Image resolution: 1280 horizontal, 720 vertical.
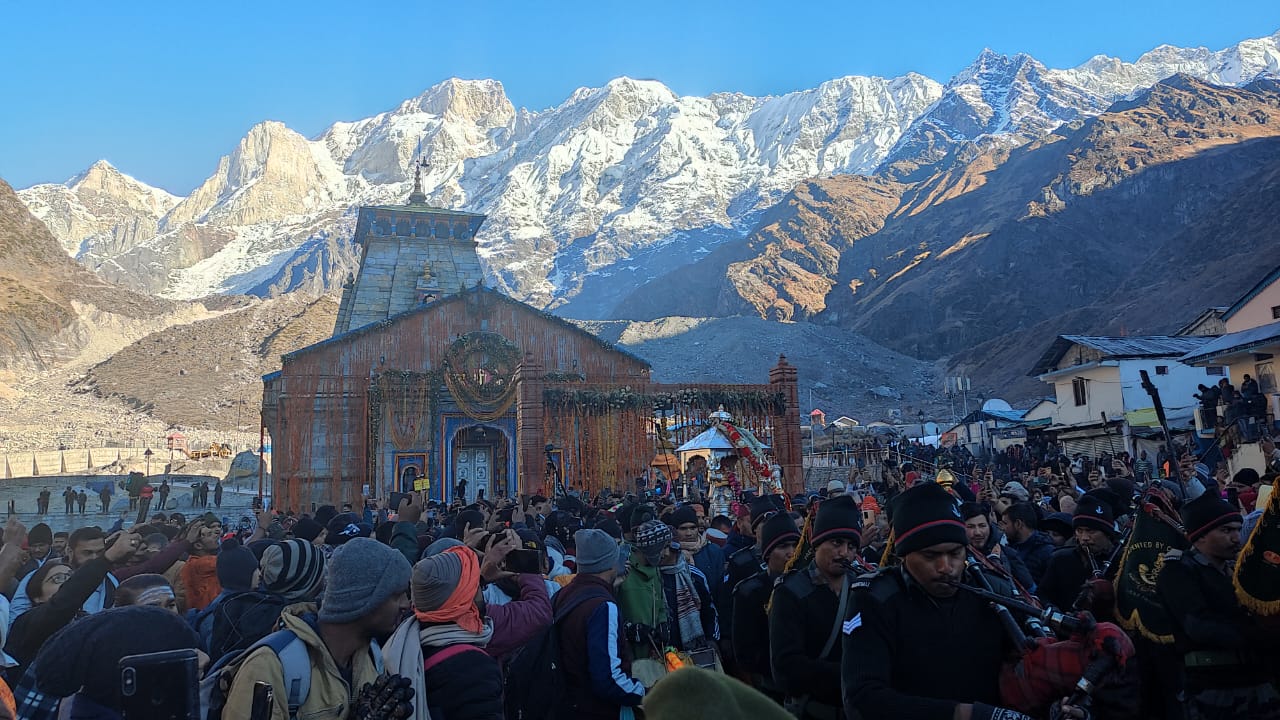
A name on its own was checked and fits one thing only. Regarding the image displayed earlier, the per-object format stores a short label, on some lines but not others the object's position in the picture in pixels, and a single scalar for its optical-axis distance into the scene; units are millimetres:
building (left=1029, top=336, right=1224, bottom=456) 33062
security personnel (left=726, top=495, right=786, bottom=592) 6133
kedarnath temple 23547
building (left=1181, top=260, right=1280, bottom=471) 20359
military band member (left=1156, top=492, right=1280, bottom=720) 4059
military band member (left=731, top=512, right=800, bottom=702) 4816
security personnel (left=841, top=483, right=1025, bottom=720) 3246
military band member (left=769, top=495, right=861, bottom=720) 4043
